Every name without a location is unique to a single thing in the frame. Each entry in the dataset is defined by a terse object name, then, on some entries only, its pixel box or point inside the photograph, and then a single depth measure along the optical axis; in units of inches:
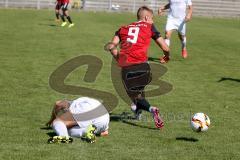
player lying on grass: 628.6
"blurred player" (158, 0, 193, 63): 1417.7
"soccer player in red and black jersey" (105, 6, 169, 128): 719.3
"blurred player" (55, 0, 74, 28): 2258.4
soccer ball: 676.6
